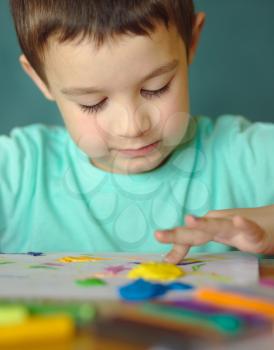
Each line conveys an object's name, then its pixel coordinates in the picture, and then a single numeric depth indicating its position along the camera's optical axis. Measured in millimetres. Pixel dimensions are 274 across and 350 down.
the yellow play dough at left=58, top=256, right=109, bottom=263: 606
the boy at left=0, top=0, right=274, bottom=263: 724
